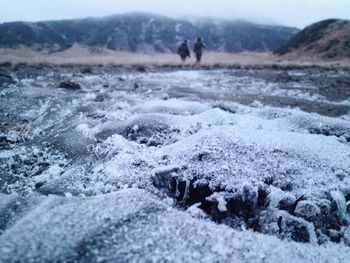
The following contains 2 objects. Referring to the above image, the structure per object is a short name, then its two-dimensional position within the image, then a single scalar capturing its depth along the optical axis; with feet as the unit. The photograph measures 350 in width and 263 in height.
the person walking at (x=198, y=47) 44.55
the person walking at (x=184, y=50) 46.32
